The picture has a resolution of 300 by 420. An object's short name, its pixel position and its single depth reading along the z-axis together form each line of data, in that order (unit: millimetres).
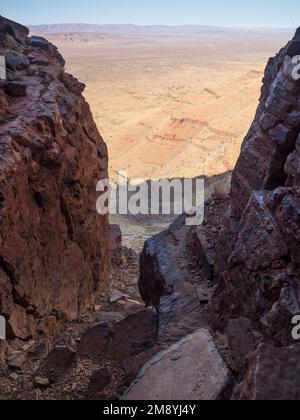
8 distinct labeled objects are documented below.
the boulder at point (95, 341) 6821
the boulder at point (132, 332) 6664
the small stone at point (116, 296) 9551
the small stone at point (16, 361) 6204
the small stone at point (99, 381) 5922
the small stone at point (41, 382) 5984
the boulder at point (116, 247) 12820
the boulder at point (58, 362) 6195
